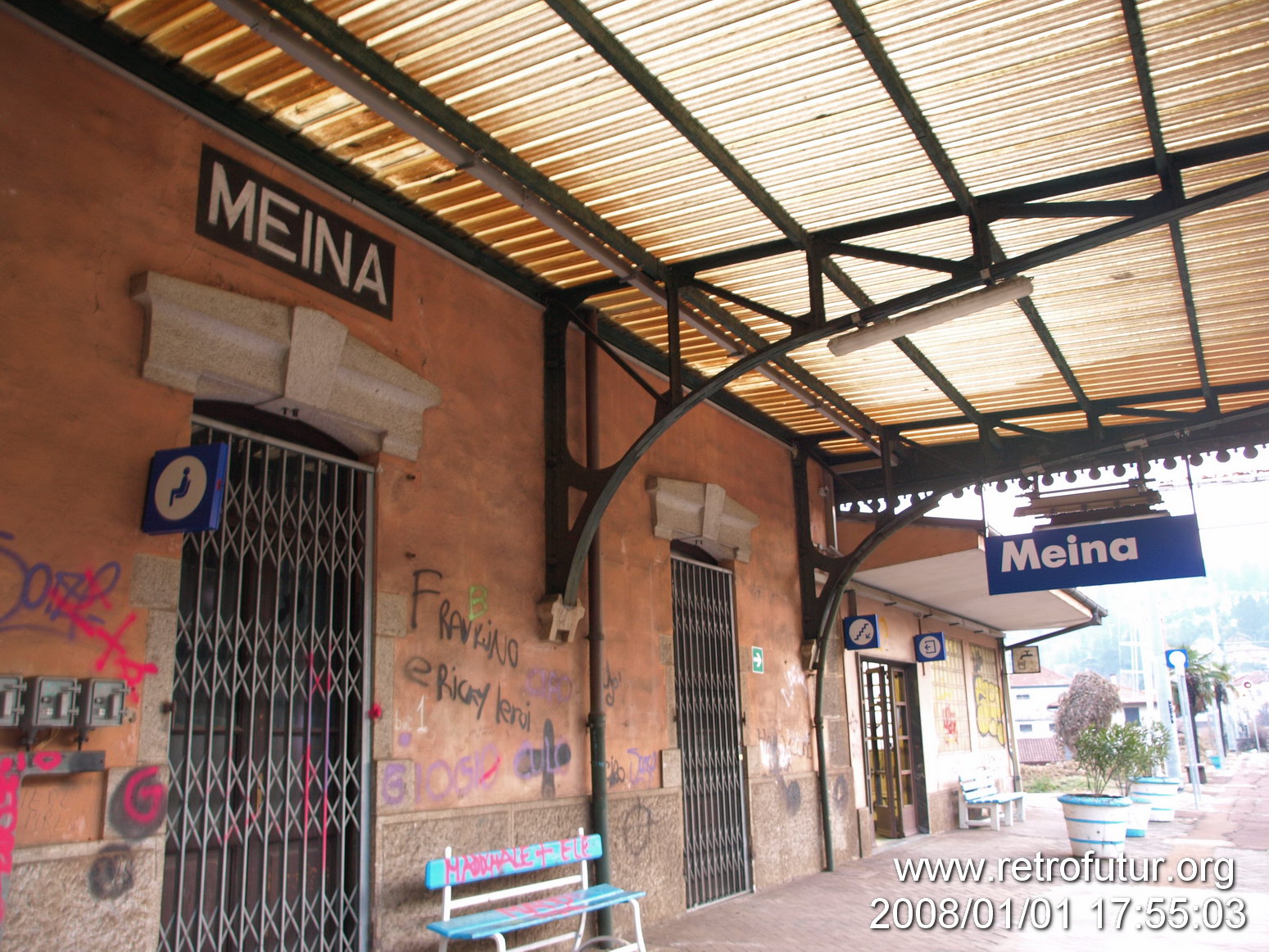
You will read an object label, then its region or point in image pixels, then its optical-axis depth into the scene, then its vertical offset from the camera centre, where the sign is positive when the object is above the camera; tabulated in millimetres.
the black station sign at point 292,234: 4902 +2458
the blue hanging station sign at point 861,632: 11141 +727
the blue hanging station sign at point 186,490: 4078 +928
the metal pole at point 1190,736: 19572 -1082
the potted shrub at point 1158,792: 14805 -1504
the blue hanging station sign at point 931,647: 13719 +654
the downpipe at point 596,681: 6691 +174
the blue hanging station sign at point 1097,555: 8297 +1122
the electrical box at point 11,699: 3666 +97
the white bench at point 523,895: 5285 -1068
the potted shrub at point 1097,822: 10180 -1300
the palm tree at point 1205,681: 40719 +250
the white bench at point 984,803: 14672 -1562
